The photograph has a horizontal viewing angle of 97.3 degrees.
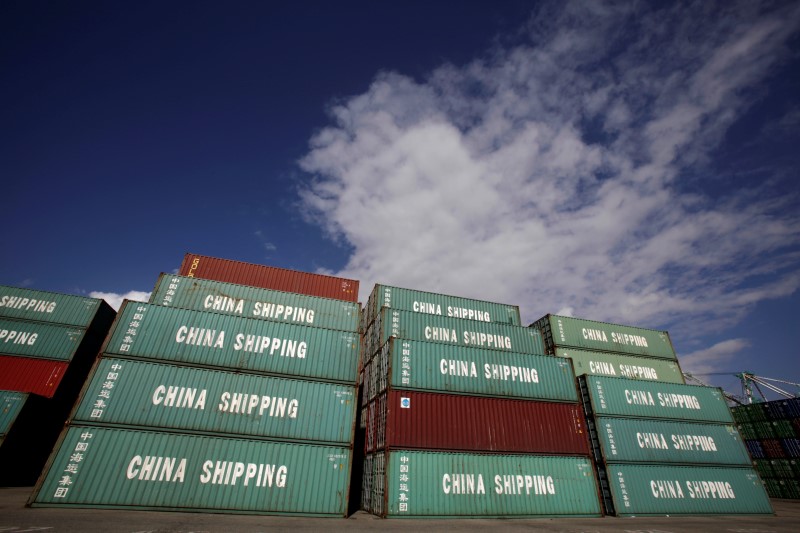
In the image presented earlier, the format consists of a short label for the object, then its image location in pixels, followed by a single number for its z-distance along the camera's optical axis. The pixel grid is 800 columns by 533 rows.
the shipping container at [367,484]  17.20
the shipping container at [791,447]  30.89
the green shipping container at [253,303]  18.80
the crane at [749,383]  65.87
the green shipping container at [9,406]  16.67
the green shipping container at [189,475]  12.88
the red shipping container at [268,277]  21.58
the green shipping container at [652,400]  20.70
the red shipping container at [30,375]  19.06
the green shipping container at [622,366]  24.93
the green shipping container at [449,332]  20.38
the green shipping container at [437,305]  22.94
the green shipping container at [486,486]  15.02
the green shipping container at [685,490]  18.28
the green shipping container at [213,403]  14.32
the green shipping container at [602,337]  25.39
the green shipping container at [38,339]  19.83
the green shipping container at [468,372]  17.56
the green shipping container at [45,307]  20.97
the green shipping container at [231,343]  15.87
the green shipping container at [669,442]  19.50
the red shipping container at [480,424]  16.22
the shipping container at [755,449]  33.31
